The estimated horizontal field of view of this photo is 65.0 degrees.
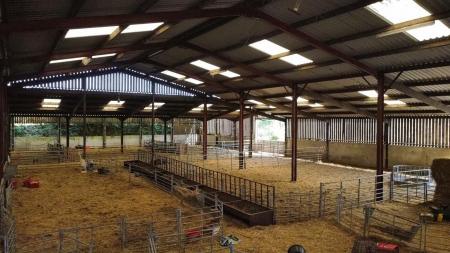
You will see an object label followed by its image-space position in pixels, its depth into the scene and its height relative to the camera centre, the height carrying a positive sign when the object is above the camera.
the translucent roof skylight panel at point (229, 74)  20.98 +3.53
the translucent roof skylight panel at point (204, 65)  20.20 +3.92
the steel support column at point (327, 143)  30.31 -0.94
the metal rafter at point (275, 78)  17.58 +2.95
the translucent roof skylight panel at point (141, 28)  12.45 +3.83
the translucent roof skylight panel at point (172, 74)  25.11 +4.21
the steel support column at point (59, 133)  34.69 -0.15
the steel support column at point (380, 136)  14.86 -0.17
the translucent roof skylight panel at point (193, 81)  25.68 +3.81
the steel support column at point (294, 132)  19.64 +0.01
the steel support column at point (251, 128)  31.28 +0.37
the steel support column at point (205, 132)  29.32 -0.04
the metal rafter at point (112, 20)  7.85 +2.99
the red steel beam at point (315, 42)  12.05 +3.33
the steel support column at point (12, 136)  33.22 -0.39
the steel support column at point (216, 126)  44.29 +0.76
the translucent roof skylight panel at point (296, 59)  15.62 +3.30
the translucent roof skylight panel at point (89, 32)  11.19 +3.31
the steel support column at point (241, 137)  24.89 -0.37
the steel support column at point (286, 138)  34.56 -0.63
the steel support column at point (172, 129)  39.22 +0.34
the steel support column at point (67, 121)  32.74 +0.97
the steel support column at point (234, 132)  40.84 +0.01
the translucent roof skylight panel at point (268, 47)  14.84 +3.68
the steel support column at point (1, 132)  13.45 -0.02
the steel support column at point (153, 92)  27.19 +3.05
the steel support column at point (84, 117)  24.06 +1.02
